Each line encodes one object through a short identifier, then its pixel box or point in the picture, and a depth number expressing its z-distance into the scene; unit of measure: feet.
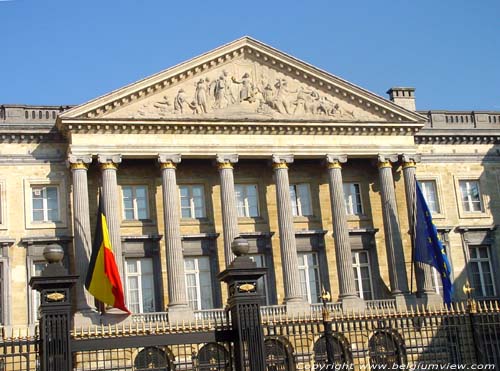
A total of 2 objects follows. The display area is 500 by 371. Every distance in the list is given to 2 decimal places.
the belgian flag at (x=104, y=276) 113.80
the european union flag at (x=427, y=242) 127.03
